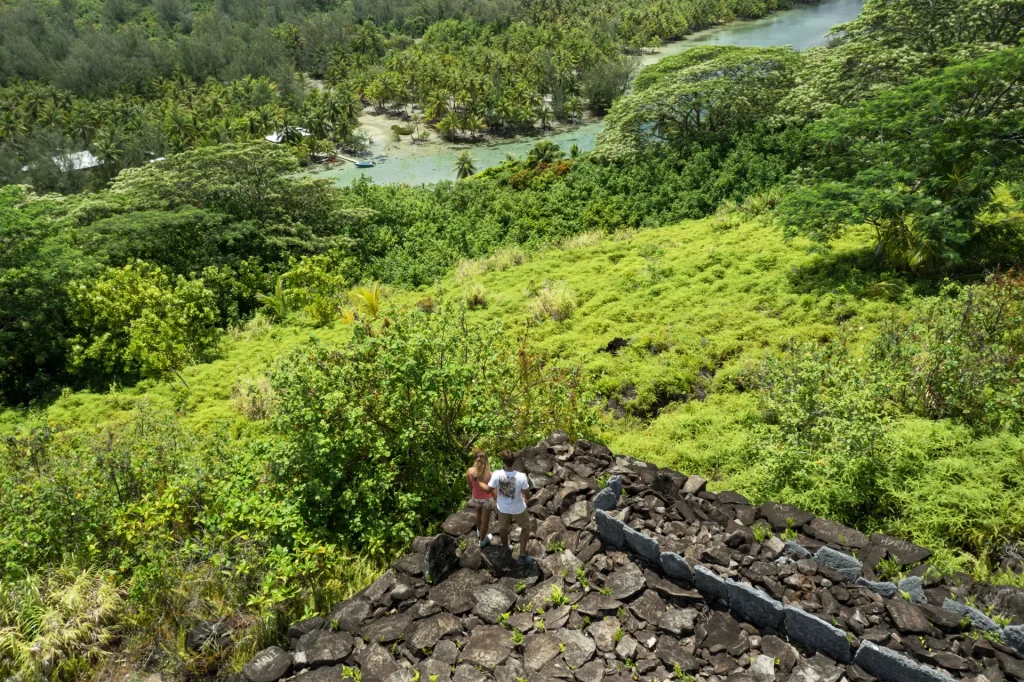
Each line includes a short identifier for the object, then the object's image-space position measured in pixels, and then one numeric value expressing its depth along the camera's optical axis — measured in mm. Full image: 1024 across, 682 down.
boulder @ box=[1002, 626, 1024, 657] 4699
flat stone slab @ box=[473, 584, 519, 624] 5797
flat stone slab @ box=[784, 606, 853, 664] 4883
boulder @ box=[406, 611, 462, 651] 5543
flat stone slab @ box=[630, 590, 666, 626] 5555
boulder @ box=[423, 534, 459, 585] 6254
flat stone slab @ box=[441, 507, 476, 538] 6820
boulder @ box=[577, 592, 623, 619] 5656
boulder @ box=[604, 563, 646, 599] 5781
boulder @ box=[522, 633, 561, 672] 5211
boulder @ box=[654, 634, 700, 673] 5085
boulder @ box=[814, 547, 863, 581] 5520
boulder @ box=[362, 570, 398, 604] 6074
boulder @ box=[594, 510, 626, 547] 6320
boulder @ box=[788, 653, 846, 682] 4777
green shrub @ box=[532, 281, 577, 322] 14213
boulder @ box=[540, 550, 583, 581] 6145
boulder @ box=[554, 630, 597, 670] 5184
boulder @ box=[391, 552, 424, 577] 6335
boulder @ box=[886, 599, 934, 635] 4906
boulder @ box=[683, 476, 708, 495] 7027
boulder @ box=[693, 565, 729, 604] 5555
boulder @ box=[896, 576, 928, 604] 5250
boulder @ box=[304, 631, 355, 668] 5484
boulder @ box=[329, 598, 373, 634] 5828
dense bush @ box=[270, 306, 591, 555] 7074
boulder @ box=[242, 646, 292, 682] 5375
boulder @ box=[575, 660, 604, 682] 5031
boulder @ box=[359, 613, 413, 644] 5652
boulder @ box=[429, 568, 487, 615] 5930
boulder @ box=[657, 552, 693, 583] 5797
